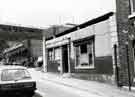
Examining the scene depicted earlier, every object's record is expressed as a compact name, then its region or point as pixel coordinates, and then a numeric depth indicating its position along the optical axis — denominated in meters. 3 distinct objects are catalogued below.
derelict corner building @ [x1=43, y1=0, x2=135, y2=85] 12.70
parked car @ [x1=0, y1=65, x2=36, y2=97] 8.72
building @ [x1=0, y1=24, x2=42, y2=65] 37.97
